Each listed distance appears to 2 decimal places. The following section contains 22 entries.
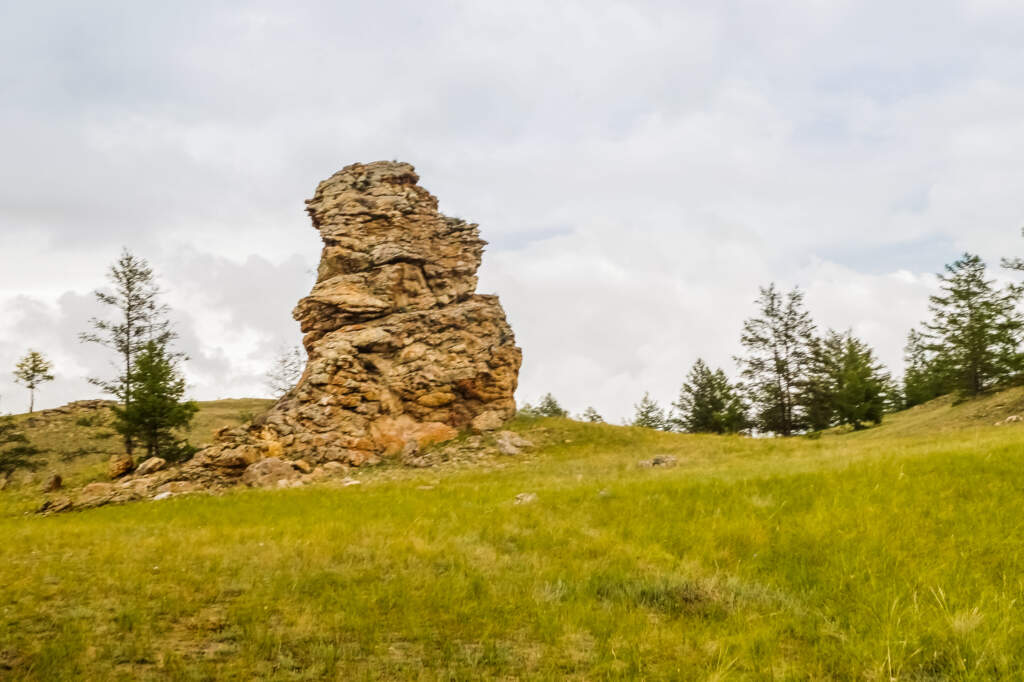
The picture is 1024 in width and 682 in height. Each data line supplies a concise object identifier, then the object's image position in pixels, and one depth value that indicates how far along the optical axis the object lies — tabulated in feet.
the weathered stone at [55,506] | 72.88
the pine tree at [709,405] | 165.09
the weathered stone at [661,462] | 77.13
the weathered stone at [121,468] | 95.14
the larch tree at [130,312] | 123.13
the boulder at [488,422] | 110.42
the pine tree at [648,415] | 239.30
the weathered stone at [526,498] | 47.96
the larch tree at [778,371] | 153.07
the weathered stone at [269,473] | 86.33
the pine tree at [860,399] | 140.87
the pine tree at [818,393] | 148.97
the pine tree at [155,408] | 102.99
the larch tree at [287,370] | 210.88
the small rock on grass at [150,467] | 91.88
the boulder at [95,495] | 75.82
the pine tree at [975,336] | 126.72
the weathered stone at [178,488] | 81.61
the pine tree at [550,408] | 259.39
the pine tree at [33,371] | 216.13
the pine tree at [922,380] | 193.46
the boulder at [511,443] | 101.19
